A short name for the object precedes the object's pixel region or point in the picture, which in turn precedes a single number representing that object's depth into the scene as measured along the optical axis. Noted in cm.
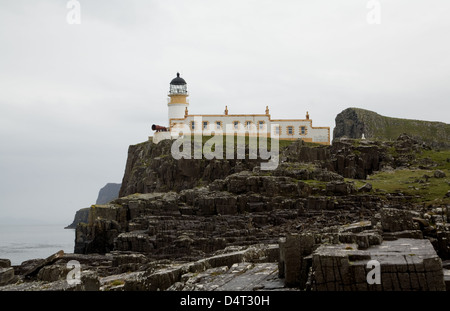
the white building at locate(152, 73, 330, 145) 10656
